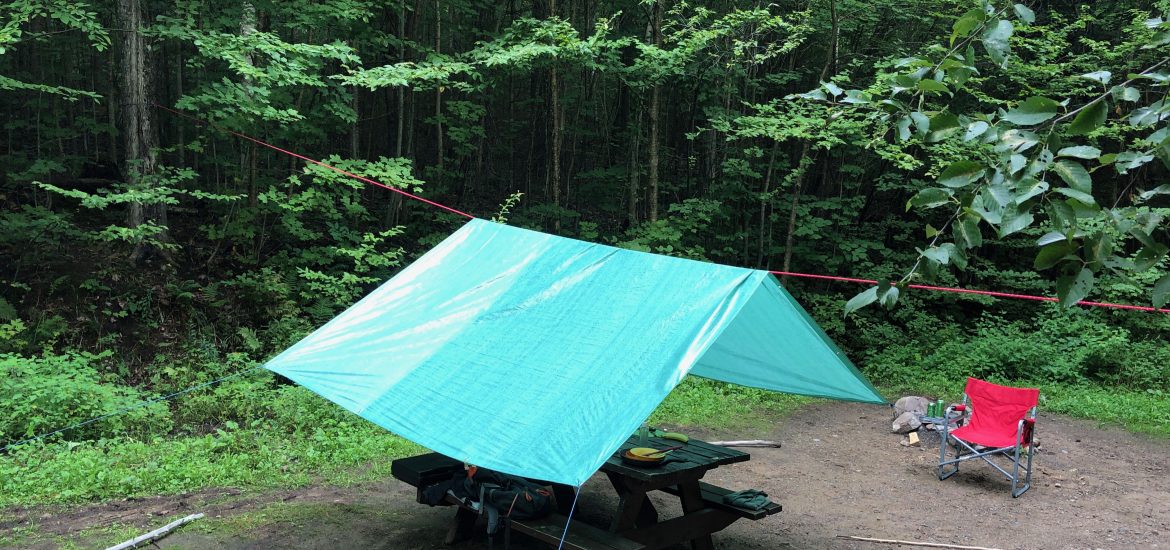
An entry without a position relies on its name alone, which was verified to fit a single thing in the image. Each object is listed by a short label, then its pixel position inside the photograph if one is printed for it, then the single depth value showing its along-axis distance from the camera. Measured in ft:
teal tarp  9.50
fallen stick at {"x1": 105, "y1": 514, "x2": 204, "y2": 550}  11.54
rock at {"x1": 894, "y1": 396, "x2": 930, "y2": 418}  22.27
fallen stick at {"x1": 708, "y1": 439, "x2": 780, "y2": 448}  19.53
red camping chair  16.80
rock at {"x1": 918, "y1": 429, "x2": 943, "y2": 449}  20.06
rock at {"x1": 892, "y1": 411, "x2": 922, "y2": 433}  21.02
